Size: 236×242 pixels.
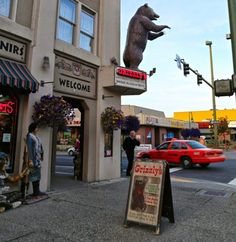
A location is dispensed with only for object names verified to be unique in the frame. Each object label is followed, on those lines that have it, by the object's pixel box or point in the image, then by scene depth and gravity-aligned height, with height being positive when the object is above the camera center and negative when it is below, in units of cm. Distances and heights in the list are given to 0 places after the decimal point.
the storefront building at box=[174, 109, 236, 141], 6079 +924
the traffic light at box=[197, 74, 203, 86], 2006 +537
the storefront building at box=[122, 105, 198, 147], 4041 +465
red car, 1452 +13
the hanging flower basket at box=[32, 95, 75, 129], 750 +111
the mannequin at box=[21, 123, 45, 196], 674 -5
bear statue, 1103 +466
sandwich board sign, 494 -69
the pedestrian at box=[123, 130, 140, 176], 1183 +38
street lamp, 2591 +496
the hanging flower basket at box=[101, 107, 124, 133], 1001 +124
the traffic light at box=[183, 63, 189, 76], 1925 +583
